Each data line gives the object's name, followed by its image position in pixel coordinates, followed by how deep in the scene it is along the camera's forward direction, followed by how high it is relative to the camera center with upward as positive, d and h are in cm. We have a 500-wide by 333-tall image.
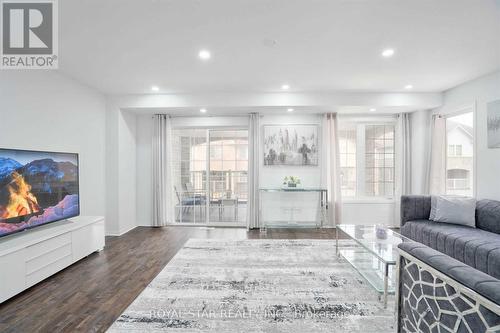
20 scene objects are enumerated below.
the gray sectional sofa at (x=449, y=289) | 103 -69
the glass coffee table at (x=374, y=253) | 218 -90
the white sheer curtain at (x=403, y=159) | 484 +10
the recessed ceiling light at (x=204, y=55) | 274 +129
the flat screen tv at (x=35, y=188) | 244 -27
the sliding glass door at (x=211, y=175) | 509 -22
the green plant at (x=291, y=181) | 484 -34
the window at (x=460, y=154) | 394 +17
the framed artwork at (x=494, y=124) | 328 +55
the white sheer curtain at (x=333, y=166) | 486 -4
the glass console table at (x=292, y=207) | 467 -77
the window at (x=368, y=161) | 509 +7
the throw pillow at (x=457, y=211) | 322 -64
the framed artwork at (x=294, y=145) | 499 +40
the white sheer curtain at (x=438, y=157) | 433 +13
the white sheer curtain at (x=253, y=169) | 486 -10
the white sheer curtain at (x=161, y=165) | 495 +0
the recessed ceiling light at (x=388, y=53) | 269 +128
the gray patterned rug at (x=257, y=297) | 189 -126
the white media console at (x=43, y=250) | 222 -94
